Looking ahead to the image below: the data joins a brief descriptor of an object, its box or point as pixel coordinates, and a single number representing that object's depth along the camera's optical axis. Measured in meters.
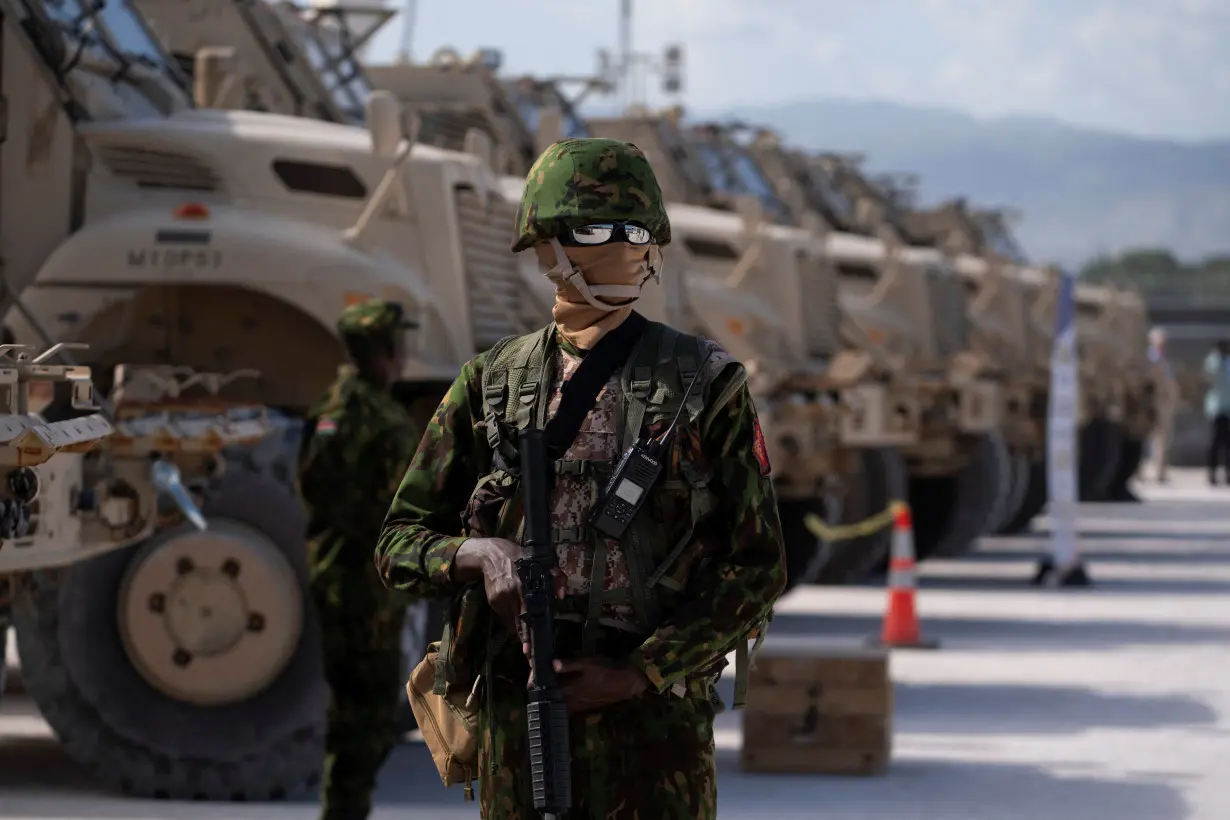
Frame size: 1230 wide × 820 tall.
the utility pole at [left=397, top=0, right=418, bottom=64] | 21.91
